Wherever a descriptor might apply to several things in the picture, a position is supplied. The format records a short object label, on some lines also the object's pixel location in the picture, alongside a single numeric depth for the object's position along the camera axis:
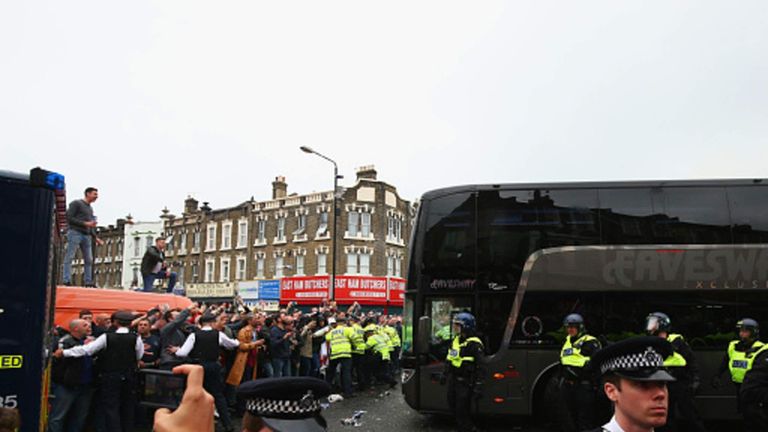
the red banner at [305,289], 39.19
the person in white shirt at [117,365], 7.95
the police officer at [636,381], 2.62
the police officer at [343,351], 14.57
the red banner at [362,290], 39.00
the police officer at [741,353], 8.18
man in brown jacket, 11.27
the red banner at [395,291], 40.59
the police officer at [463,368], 9.45
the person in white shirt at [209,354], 9.55
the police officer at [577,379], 8.73
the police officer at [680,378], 8.51
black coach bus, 10.01
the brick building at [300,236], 40.44
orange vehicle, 10.49
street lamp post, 22.77
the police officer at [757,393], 6.90
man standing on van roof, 11.10
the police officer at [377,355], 16.45
